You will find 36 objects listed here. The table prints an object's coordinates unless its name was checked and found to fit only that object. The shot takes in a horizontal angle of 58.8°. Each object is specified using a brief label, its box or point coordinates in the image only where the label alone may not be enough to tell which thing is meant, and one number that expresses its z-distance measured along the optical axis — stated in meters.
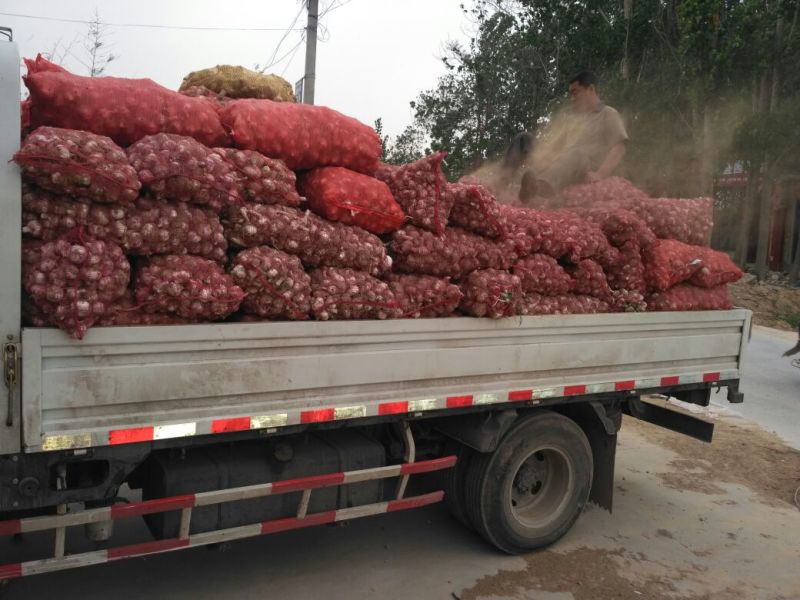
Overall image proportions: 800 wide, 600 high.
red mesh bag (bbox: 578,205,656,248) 5.45
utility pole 14.15
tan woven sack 4.91
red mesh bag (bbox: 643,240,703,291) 5.48
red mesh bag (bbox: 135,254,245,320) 3.41
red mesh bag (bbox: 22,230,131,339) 3.09
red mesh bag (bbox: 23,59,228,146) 3.46
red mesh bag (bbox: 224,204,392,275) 3.79
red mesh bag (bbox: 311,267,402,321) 3.91
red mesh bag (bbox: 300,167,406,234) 4.13
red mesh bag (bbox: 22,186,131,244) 3.17
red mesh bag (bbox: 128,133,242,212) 3.46
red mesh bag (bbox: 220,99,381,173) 3.97
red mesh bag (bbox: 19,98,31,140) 3.47
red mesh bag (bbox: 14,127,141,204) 3.09
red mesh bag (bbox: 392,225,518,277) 4.45
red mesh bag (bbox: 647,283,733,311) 5.52
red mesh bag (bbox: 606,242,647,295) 5.41
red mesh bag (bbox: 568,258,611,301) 5.18
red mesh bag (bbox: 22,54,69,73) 3.62
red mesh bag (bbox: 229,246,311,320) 3.69
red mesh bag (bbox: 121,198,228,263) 3.42
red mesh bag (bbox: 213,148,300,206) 3.83
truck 3.18
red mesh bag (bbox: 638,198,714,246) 5.85
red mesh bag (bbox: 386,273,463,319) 4.30
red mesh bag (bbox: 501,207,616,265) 5.04
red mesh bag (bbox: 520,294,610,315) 4.89
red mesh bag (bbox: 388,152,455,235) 4.52
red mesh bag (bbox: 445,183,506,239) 4.70
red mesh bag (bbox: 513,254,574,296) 4.91
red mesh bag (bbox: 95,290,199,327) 3.30
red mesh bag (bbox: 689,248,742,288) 5.80
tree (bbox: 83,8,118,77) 14.48
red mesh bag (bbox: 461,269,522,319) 4.46
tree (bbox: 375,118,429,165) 28.38
